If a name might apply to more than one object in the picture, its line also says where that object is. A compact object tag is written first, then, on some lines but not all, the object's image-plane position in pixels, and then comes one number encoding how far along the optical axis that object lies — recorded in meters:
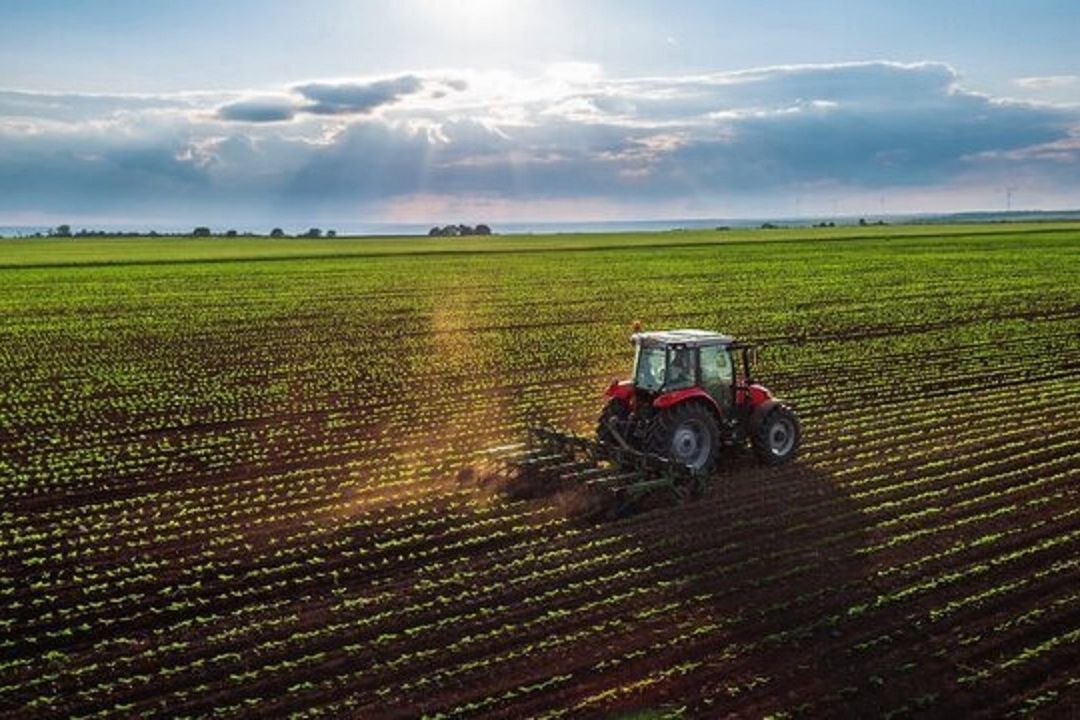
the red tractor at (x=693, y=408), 14.45
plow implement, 13.67
